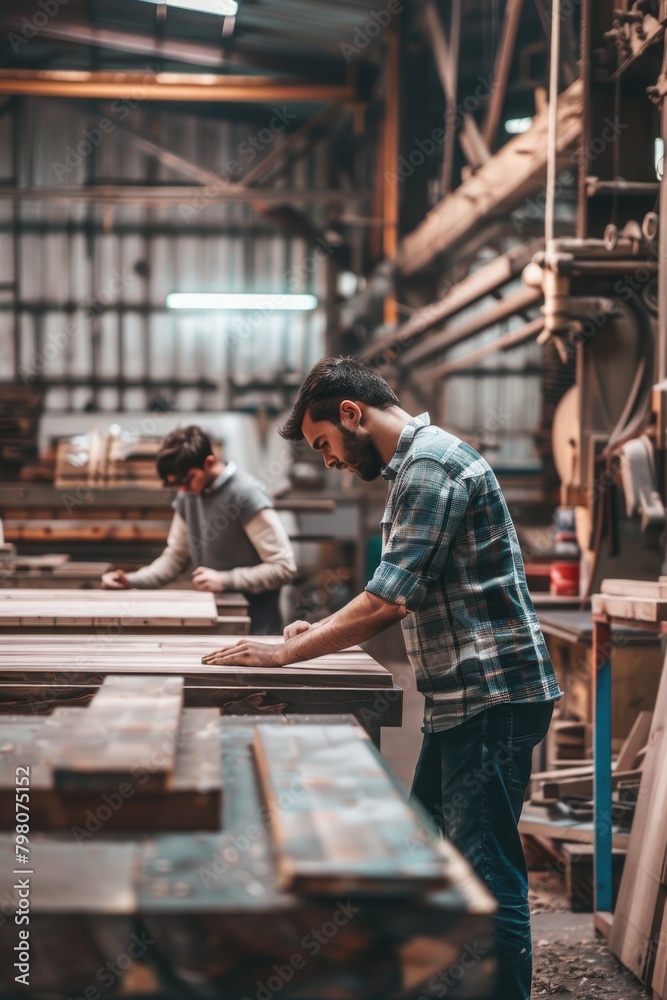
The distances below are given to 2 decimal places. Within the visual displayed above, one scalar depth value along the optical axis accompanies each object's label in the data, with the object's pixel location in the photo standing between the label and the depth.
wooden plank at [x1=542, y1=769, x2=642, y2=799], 4.32
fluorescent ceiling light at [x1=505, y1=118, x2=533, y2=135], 11.34
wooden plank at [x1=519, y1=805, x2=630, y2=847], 4.08
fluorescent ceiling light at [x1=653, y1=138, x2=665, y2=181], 4.68
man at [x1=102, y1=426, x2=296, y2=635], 4.54
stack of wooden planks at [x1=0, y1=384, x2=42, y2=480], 9.91
